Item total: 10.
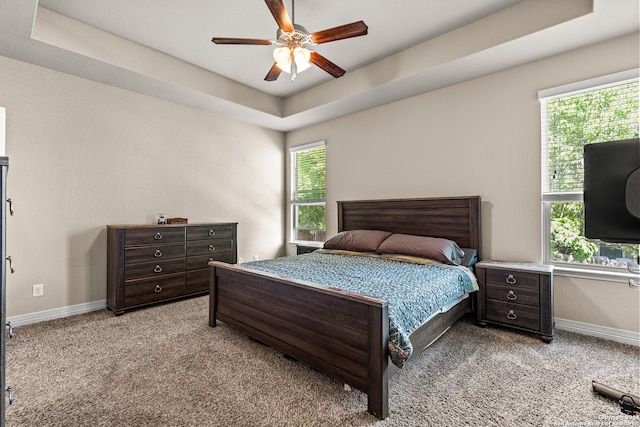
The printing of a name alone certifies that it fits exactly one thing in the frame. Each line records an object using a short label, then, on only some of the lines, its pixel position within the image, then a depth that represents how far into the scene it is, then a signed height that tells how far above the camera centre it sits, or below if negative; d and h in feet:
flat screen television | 4.12 +0.37
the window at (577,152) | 8.33 +2.01
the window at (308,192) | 16.16 +1.28
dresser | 10.30 -1.77
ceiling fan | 6.86 +4.38
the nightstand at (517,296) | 8.08 -2.31
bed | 5.25 -2.31
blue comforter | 5.68 -1.61
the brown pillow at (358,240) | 11.67 -1.03
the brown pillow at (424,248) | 9.52 -1.11
